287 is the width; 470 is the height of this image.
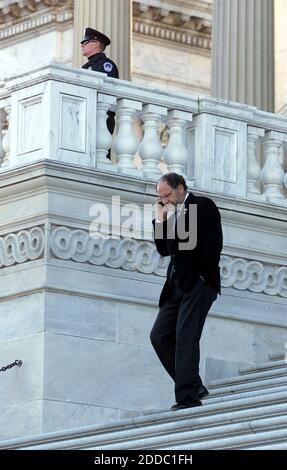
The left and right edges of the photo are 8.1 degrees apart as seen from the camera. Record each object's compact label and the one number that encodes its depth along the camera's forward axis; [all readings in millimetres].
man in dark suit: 17922
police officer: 22750
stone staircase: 15766
